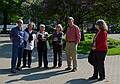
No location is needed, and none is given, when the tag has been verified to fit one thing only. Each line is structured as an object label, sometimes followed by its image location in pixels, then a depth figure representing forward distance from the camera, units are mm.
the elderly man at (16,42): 7435
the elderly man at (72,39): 7575
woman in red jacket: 6629
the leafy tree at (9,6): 26432
